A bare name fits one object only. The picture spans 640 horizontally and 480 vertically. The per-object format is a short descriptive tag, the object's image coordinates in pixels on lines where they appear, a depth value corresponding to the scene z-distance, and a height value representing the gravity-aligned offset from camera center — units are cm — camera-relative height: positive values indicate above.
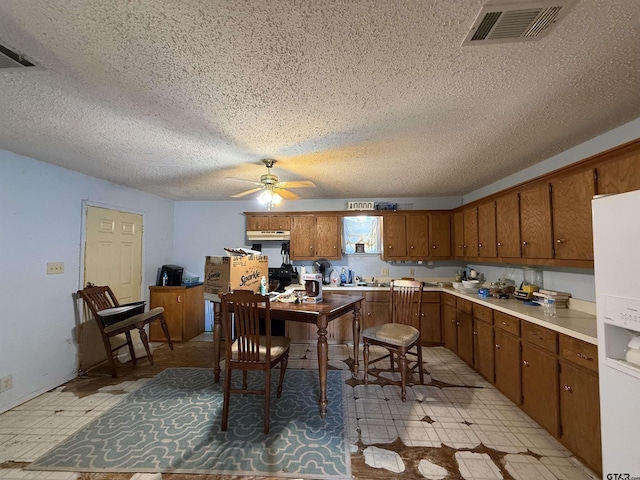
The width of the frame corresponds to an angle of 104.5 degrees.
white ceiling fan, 257 +67
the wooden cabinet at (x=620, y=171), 155 +50
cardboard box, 240 -26
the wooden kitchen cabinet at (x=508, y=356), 224 -106
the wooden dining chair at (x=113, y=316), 284 -86
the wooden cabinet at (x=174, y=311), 395 -102
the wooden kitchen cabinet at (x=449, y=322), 345 -110
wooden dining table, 208 -58
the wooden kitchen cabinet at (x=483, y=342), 264 -107
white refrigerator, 113 -39
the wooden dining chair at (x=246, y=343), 195 -79
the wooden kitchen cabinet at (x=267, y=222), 435 +44
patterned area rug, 166 -147
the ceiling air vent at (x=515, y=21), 98 +95
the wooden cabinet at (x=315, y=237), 426 +17
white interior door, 306 -20
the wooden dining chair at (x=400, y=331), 244 -91
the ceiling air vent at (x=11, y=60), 119 +93
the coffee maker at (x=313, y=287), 249 -41
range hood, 433 +22
